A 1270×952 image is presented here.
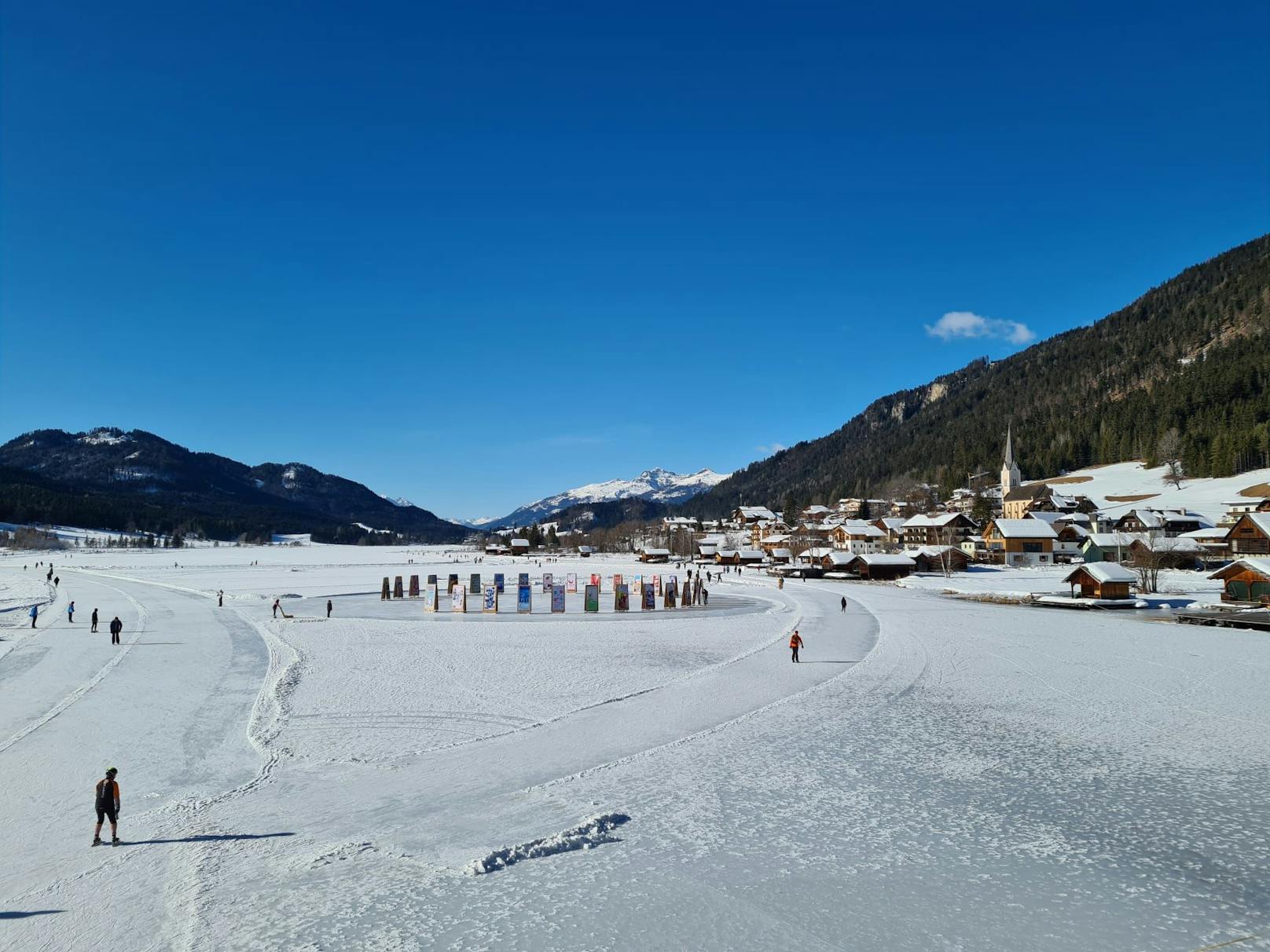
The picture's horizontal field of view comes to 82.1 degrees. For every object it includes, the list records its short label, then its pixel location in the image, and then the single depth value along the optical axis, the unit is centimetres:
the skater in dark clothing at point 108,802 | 1051
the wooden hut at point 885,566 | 7356
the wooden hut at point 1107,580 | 4619
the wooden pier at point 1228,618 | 3612
